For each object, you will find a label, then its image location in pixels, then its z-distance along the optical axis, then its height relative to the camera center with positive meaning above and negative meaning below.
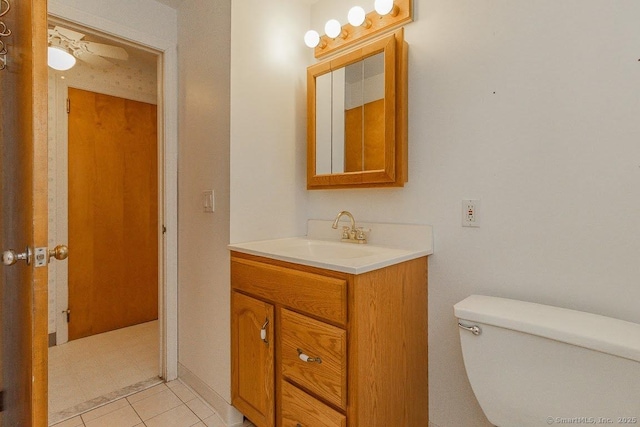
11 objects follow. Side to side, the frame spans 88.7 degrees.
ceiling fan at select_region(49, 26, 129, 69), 2.03 +1.05
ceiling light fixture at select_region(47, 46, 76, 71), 1.86 +0.87
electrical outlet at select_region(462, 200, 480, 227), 1.31 -0.02
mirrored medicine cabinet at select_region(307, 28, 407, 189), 1.47 +0.46
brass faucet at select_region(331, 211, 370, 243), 1.63 -0.12
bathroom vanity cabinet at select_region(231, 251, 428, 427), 1.11 -0.52
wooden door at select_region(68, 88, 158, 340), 2.50 -0.04
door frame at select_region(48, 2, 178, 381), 1.98 +0.03
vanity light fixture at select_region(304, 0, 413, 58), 1.48 +0.90
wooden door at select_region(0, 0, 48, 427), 0.83 +0.00
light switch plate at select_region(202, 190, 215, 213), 1.71 +0.04
